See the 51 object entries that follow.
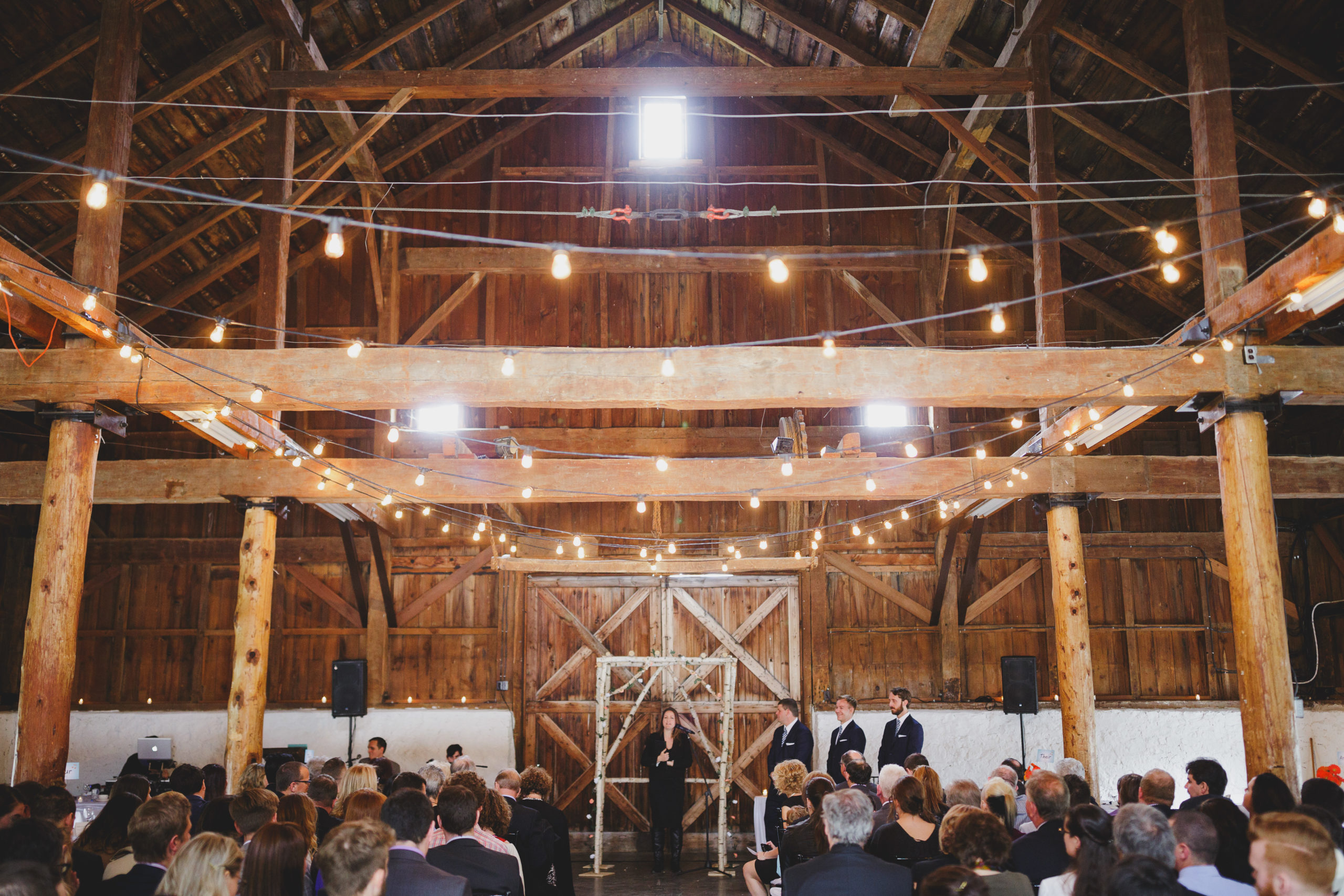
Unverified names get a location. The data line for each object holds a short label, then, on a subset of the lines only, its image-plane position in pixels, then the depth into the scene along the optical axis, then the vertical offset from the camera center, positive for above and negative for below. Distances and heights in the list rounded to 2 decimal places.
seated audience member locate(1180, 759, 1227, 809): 5.64 -0.69
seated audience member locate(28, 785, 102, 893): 4.43 -0.79
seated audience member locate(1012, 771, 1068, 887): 4.55 -0.82
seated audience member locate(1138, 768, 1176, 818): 5.27 -0.70
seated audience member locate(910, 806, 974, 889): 4.17 -0.81
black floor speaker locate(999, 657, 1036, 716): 11.79 -0.34
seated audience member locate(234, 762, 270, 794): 6.16 -0.74
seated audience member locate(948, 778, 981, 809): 5.45 -0.75
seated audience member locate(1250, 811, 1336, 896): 3.15 -0.64
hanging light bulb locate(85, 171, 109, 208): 4.69 +2.20
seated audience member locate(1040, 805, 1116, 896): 3.74 -0.76
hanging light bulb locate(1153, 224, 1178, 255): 5.51 +2.25
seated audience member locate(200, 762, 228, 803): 6.52 -0.80
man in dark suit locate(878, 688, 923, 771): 9.28 -0.73
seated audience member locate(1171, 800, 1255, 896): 3.80 -0.76
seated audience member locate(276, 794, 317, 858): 4.53 -0.71
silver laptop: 11.98 -1.10
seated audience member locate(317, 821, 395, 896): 3.30 -0.67
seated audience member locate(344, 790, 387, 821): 4.58 -0.68
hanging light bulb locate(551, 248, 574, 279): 5.64 +2.20
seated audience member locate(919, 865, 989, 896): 3.21 -0.72
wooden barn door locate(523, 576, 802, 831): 12.81 +0.04
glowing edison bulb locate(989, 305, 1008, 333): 6.26 +2.13
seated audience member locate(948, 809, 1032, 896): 3.98 -0.76
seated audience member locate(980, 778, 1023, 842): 5.45 -0.78
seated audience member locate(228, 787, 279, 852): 4.57 -0.70
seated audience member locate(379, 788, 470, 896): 3.77 -0.75
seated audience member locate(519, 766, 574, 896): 6.31 -1.00
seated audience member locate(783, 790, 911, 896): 3.96 -0.83
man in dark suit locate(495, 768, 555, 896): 5.80 -1.08
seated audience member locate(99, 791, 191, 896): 3.84 -0.73
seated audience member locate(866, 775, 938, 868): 4.99 -0.88
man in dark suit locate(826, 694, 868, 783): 9.16 -0.73
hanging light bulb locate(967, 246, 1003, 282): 5.68 +2.23
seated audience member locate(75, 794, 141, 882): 4.66 -0.80
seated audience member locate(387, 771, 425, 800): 5.28 -0.66
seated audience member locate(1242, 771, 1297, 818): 4.82 -0.68
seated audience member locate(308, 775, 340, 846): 5.42 -0.79
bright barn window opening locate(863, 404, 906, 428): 12.97 +3.05
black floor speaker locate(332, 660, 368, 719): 12.05 -0.34
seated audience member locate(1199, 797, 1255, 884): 4.32 -0.79
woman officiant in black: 11.25 -1.43
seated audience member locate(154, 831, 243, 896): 3.38 -0.71
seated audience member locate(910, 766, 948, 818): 5.80 -0.78
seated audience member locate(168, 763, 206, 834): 6.13 -0.77
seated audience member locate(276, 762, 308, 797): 6.41 -0.76
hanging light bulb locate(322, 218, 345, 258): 5.04 +2.13
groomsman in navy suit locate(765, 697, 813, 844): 8.95 -0.75
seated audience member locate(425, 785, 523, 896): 4.46 -0.87
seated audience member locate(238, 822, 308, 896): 3.69 -0.76
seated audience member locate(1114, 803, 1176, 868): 3.83 -0.68
